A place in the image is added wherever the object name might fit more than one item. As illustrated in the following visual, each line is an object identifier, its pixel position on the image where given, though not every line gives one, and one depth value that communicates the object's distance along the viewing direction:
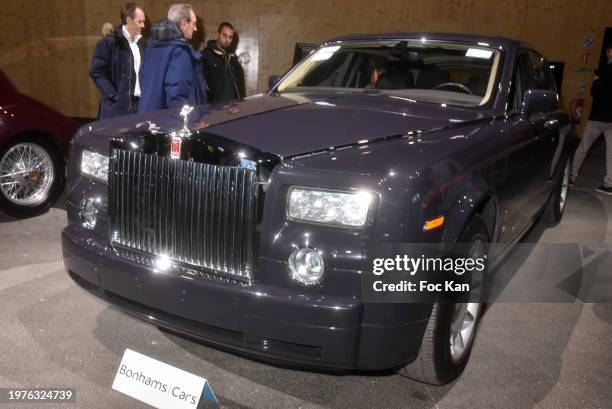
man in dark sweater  6.58
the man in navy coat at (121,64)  5.18
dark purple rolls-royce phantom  2.00
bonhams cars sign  2.02
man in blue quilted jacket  4.30
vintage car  4.81
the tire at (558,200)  5.19
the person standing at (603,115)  6.82
